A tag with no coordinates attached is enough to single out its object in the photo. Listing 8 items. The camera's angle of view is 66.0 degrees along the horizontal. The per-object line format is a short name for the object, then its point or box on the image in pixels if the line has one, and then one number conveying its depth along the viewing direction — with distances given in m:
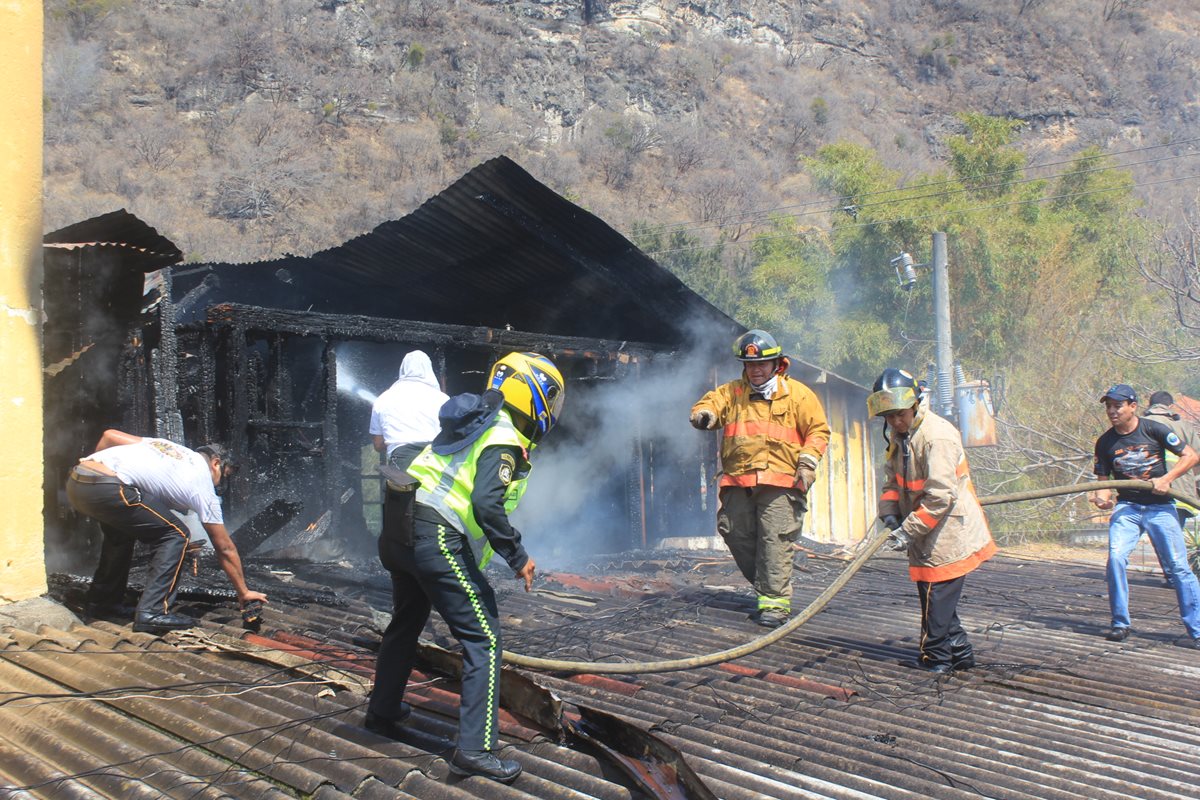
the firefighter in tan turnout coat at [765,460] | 6.31
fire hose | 4.57
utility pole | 17.06
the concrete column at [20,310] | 5.52
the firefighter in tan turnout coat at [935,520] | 5.29
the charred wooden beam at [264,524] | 9.22
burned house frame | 9.38
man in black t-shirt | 6.32
